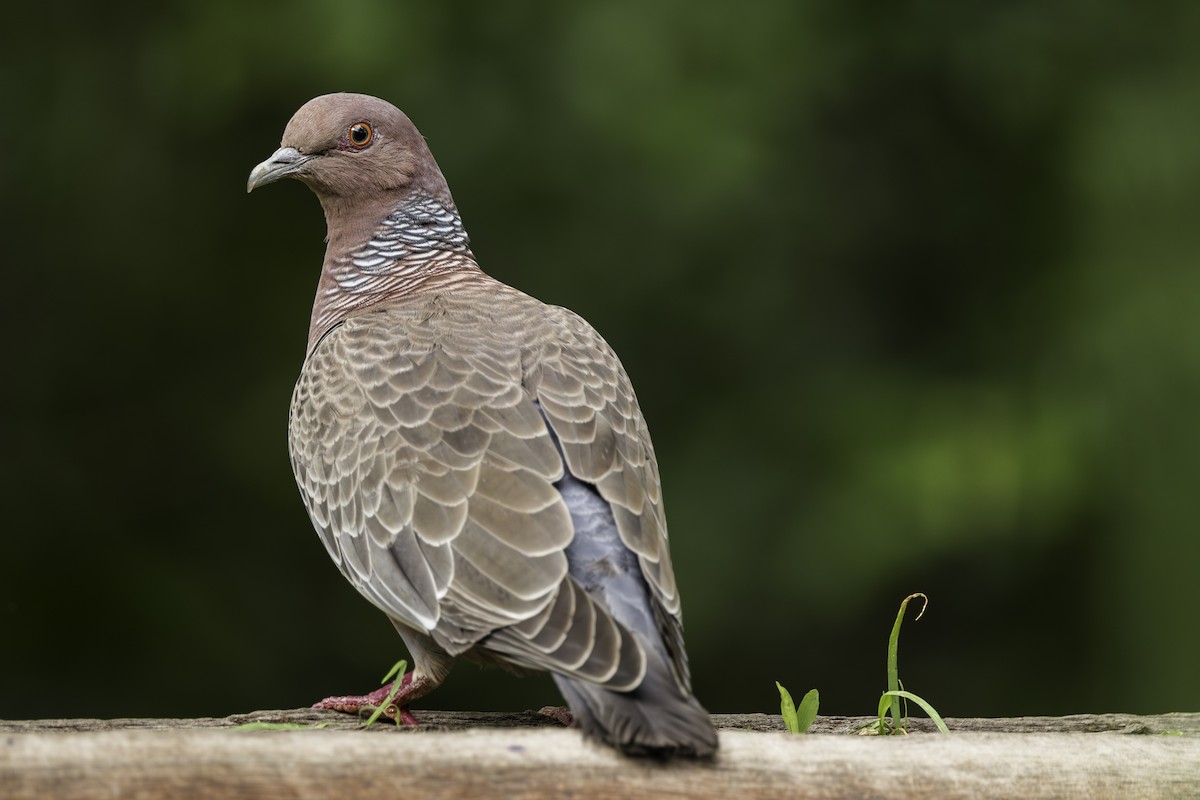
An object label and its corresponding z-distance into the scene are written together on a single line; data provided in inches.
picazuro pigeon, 231.3
